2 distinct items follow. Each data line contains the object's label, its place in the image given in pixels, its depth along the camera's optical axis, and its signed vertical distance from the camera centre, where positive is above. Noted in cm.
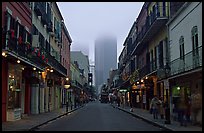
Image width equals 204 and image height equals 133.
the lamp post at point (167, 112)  1792 -132
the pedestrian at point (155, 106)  2220 -127
